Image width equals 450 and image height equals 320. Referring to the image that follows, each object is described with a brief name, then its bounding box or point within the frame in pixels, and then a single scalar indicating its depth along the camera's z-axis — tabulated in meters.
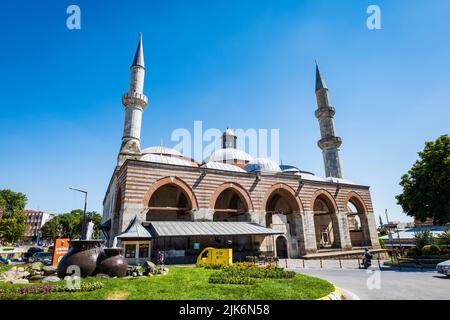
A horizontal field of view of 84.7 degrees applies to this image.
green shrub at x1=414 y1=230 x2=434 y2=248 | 20.84
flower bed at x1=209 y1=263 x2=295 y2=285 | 9.50
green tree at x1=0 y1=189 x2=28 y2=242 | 41.06
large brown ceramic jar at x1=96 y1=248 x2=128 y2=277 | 10.47
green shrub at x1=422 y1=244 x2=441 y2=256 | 18.28
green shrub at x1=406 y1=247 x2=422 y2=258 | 19.14
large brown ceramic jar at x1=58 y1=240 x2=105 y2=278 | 10.35
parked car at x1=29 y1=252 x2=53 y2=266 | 26.00
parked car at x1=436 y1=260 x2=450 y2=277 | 12.02
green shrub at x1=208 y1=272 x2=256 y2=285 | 9.31
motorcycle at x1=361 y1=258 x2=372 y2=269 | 16.33
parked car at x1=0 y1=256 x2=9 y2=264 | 21.74
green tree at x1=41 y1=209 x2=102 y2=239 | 67.88
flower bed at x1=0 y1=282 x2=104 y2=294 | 7.39
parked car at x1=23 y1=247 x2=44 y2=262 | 28.73
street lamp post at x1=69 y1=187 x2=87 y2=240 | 11.77
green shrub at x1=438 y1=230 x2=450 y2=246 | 20.04
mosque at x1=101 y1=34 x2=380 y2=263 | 18.64
